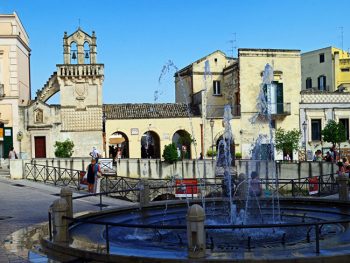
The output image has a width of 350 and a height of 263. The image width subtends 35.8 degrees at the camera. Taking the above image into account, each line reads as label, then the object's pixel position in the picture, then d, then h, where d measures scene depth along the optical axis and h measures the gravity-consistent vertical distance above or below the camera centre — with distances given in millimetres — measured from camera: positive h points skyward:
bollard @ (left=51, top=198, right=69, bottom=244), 10586 -1533
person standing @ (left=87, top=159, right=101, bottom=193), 20047 -1050
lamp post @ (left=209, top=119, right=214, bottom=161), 41419 +1179
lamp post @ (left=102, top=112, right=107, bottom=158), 39500 +917
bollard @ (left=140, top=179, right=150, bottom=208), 16641 -1577
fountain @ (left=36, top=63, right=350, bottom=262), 8883 -1997
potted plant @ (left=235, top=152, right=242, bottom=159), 40847 -1076
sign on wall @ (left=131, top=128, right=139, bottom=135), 40562 +886
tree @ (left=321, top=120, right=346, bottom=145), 39906 +433
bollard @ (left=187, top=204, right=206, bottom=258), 8703 -1467
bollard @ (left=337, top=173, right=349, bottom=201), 16531 -1511
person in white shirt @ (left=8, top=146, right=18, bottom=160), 31744 -579
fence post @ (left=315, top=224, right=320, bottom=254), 8547 -1659
